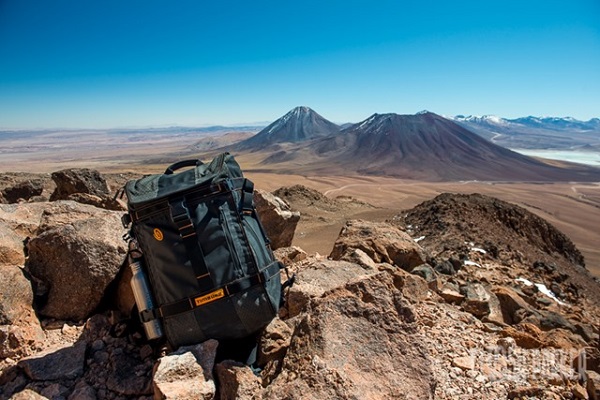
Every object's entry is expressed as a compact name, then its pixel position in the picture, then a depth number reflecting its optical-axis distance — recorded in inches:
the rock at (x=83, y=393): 66.4
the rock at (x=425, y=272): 148.4
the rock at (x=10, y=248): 90.6
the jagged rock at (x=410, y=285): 112.0
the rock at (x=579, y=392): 69.7
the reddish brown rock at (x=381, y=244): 155.5
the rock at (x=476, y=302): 123.4
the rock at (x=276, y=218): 181.8
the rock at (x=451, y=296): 129.2
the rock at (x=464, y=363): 75.7
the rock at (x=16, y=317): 74.7
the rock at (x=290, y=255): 138.2
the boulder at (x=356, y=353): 55.7
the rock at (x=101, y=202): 149.5
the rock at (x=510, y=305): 144.9
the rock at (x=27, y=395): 64.0
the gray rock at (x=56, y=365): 70.2
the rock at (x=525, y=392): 68.8
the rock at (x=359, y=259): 123.0
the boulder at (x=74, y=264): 86.4
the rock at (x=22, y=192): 322.3
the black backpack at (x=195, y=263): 66.5
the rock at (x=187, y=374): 58.6
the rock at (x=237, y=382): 59.1
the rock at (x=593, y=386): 69.1
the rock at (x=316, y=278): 90.4
